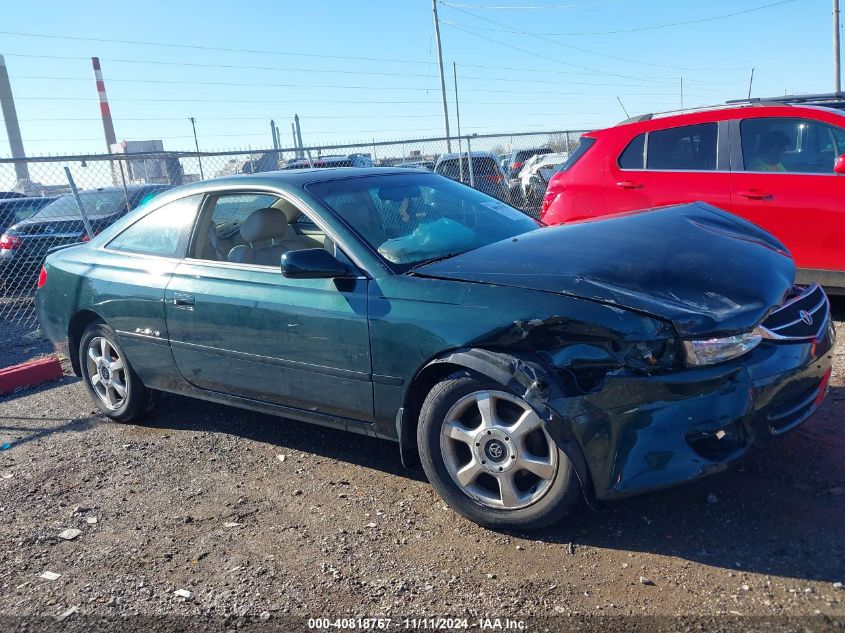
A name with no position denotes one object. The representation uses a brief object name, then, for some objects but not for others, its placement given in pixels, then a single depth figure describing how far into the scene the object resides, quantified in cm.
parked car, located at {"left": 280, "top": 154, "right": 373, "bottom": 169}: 1346
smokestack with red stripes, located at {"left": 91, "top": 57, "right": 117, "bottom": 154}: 6381
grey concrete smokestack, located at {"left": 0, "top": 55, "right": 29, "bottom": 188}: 7800
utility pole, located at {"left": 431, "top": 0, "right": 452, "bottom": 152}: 3186
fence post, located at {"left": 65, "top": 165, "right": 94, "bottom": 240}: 968
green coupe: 297
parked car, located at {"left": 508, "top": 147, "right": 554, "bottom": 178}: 2002
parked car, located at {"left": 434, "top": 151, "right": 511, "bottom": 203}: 1479
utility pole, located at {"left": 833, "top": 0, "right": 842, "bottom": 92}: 2366
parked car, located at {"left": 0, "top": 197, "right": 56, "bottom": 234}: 1273
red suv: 576
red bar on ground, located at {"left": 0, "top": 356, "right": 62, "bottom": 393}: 642
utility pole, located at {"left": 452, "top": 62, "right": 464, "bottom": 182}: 1376
